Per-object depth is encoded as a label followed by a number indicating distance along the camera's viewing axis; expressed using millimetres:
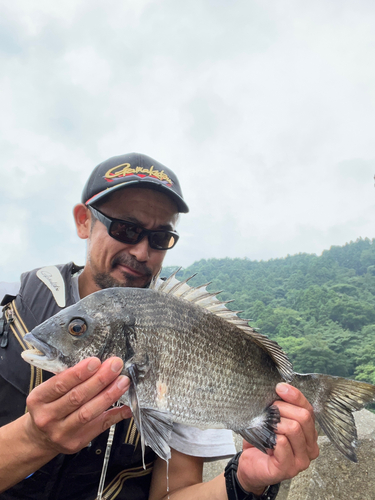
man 314
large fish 338
